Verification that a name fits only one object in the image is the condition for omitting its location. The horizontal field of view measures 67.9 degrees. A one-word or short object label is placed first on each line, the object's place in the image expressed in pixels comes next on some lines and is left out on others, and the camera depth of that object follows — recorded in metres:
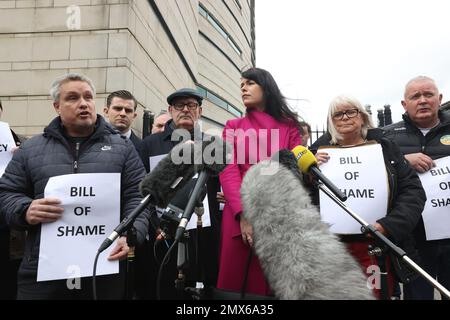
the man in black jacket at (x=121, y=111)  4.06
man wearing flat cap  2.82
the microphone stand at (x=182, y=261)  1.61
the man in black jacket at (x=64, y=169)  2.12
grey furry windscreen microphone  1.39
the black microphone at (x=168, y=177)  1.69
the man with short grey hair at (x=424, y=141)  2.87
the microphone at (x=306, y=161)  1.97
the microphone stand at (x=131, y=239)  1.81
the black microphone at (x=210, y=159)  1.64
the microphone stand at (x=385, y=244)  1.46
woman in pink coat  2.09
